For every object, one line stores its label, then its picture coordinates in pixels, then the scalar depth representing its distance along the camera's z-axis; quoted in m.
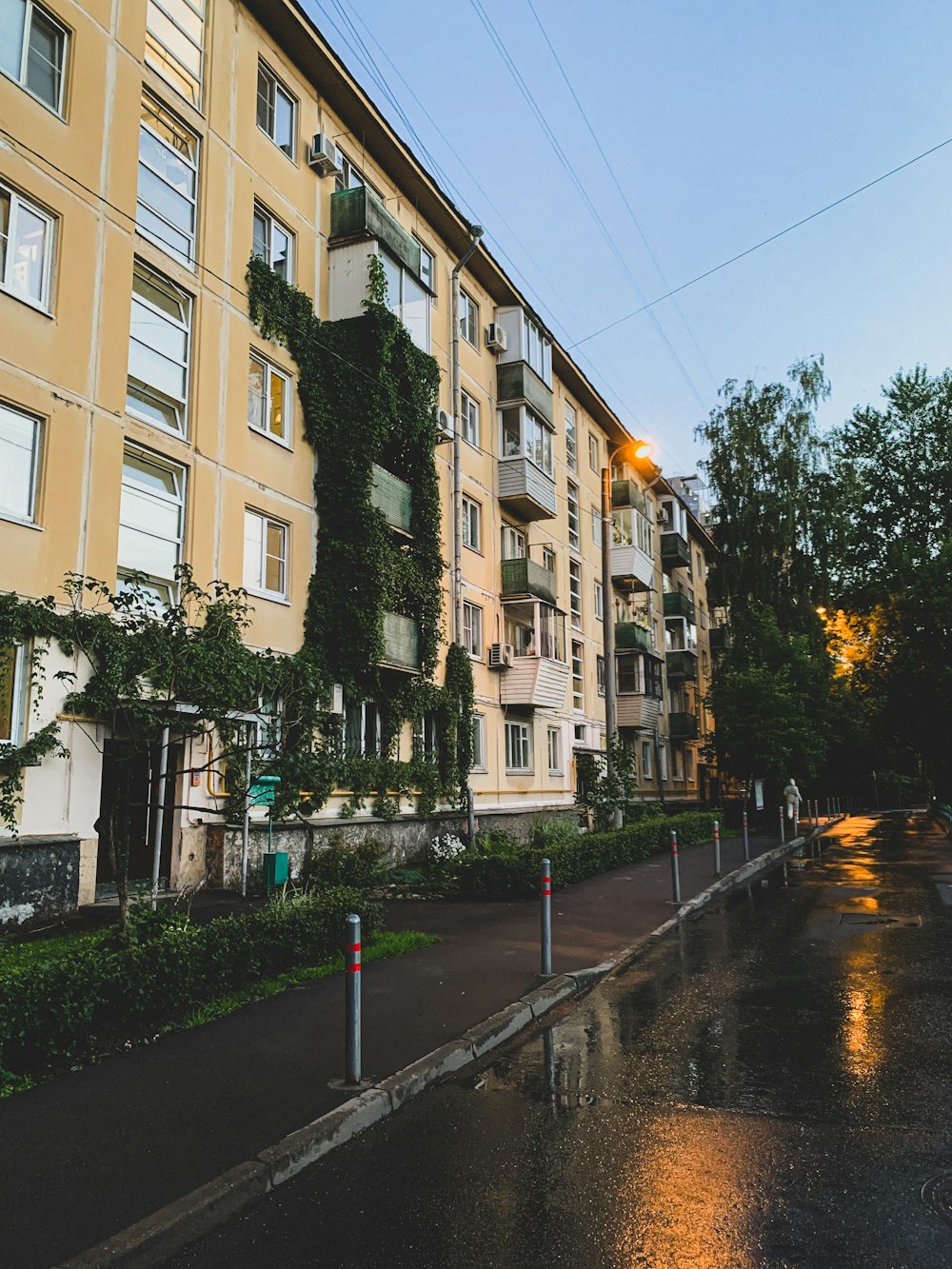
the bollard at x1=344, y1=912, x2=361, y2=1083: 5.78
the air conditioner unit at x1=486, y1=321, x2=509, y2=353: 26.38
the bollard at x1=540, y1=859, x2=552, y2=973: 8.84
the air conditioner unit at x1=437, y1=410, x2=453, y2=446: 21.69
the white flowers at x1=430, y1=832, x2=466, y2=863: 18.97
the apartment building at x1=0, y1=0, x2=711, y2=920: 12.53
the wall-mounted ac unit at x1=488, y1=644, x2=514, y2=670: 24.42
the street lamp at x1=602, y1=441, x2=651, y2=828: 23.36
